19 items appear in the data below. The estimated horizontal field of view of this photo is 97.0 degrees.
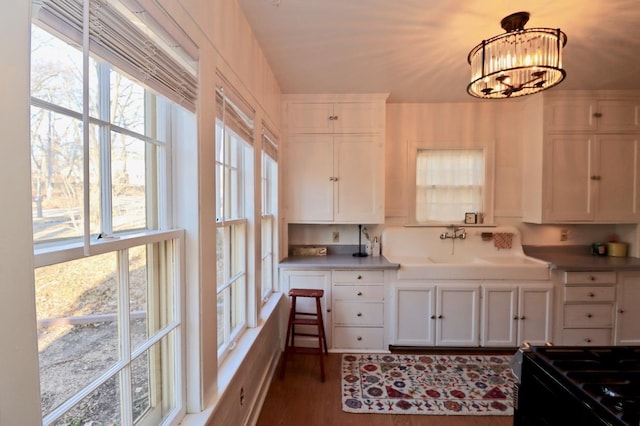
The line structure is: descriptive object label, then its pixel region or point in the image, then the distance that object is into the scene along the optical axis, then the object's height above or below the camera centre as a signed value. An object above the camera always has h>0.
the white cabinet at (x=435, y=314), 2.84 -1.10
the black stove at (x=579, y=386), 0.87 -0.63
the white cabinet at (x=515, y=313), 2.82 -1.08
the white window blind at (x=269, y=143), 2.34 +0.56
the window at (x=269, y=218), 2.71 -0.13
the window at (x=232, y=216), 1.57 -0.08
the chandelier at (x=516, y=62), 1.63 +0.86
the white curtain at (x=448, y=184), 3.40 +0.26
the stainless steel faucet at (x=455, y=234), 3.32 -0.34
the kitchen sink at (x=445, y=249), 3.18 -0.51
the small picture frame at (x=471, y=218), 3.34 -0.15
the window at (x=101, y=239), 0.66 -0.10
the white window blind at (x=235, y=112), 1.41 +0.53
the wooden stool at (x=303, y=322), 2.49 -1.10
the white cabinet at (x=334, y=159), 3.09 +0.50
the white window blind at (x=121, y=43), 0.61 +0.43
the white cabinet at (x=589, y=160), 2.97 +0.48
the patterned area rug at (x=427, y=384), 2.09 -1.49
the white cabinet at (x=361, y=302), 2.88 -0.99
